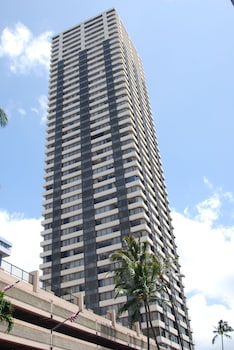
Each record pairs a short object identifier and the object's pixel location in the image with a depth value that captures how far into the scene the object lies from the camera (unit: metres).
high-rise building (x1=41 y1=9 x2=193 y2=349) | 82.19
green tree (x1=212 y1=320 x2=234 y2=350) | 97.97
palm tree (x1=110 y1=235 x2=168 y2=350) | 43.15
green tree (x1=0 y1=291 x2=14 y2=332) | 23.86
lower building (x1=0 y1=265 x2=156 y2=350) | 36.03
